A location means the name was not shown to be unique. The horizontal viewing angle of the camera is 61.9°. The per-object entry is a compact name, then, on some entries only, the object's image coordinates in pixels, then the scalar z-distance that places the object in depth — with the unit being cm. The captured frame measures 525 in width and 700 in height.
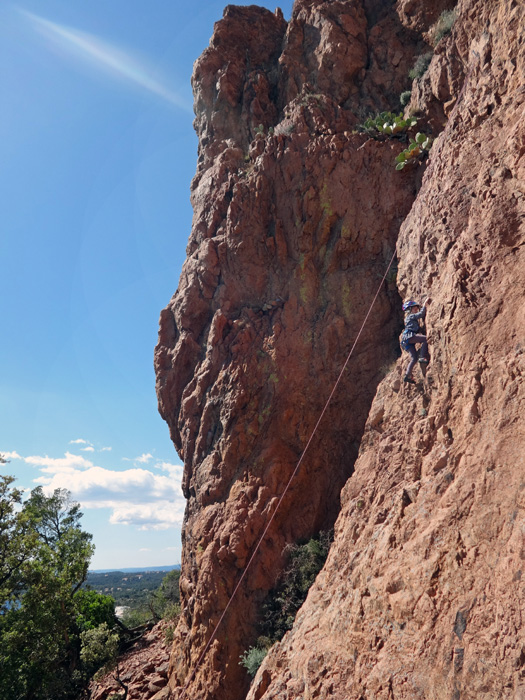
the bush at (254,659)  1116
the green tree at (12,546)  1587
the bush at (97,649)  1630
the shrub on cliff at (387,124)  1426
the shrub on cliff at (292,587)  1138
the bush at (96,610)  2448
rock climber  968
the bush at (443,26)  1378
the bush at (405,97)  1533
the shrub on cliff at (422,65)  1498
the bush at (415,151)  1345
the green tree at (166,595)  2762
